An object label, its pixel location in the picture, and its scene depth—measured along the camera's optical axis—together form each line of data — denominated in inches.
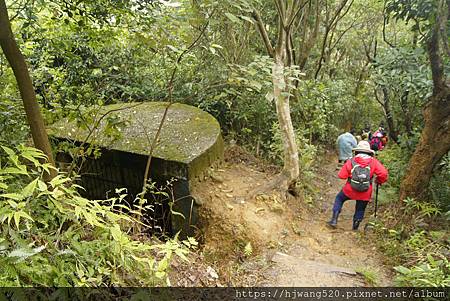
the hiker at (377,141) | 450.3
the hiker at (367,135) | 399.9
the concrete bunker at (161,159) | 191.5
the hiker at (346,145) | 363.3
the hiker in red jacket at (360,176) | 213.8
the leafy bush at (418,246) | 136.8
